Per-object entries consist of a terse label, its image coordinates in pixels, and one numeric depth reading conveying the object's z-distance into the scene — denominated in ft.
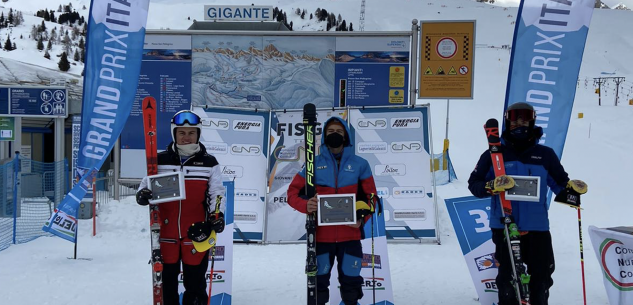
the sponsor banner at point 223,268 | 16.38
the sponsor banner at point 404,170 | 27.48
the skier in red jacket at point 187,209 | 12.93
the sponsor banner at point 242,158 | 27.22
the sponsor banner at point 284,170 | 27.66
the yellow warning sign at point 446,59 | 27.71
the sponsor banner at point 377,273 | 16.39
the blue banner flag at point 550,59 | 17.52
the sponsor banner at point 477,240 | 16.17
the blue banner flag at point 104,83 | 20.84
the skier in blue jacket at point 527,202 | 13.04
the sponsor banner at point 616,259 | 14.19
